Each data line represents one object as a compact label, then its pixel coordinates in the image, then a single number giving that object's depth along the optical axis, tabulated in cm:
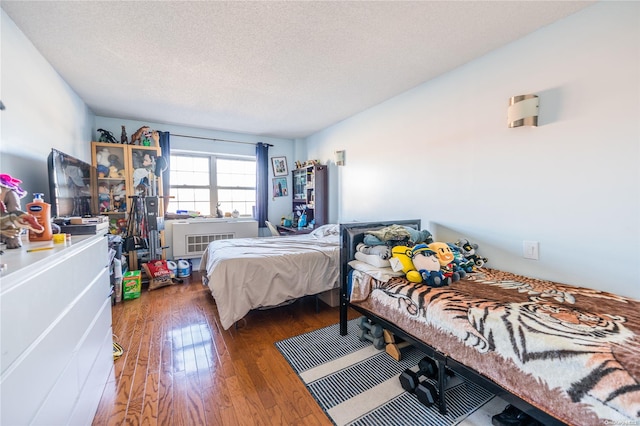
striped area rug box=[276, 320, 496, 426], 140
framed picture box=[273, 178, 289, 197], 505
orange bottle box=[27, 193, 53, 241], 120
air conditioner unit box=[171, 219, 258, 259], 410
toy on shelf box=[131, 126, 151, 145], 375
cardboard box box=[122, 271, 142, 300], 298
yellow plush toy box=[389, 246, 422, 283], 175
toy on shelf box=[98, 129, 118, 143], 356
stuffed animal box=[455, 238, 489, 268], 215
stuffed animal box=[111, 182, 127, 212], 364
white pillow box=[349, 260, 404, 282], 183
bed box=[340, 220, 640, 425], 89
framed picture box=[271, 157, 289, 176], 499
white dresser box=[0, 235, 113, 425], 68
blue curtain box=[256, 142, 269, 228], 479
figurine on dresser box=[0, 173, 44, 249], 96
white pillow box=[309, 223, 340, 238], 347
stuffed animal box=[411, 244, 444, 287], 167
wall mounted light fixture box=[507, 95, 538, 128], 182
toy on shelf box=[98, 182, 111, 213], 351
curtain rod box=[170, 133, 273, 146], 421
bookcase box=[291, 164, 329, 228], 422
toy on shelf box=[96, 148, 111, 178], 349
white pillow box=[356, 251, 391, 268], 193
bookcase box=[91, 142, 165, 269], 351
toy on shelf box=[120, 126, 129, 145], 366
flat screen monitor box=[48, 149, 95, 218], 182
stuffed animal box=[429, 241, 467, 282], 177
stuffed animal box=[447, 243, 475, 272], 194
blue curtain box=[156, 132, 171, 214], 402
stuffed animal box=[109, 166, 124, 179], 357
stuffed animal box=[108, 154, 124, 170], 358
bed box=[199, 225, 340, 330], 227
